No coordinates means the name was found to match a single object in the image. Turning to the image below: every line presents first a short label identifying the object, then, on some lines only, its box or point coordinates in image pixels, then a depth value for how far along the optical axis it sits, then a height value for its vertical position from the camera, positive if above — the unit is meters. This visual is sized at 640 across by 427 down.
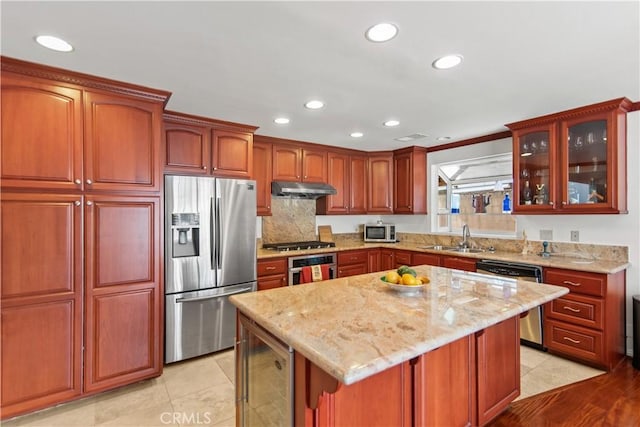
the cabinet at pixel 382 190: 4.98 +0.38
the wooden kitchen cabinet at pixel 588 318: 2.71 -0.94
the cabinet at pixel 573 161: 2.88 +0.53
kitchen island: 1.18 -0.49
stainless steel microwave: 4.97 -0.29
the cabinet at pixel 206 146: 3.05 +0.70
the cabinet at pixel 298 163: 4.16 +0.70
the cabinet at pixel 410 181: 4.75 +0.51
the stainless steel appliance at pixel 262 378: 1.38 -0.82
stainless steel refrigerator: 2.90 -0.43
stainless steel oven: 3.84 -0.62
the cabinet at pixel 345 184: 4.65 +0.46
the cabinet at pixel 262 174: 3.95 +0.52
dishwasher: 3.09 -0.64
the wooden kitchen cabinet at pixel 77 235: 2.05 -0.14
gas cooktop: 4.04 -0.41
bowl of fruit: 1.84 -0.40
